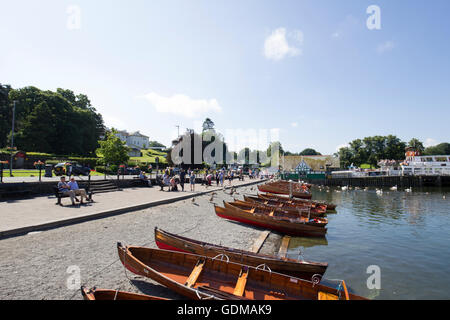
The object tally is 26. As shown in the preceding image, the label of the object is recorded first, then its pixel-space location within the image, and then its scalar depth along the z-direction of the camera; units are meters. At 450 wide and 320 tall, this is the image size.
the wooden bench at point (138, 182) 23.98
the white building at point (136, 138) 120.25
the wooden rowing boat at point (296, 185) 34.31
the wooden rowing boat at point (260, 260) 6.19
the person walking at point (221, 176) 33.27
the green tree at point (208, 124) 103.47
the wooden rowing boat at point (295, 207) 15.39
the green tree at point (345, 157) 94.62
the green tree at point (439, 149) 127.56
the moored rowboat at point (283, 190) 28.80
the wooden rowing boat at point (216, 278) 4.51
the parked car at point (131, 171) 37.22
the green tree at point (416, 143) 102.06
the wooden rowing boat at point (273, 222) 11.99
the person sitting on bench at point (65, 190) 12.96
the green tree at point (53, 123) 42.72
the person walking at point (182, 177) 23.33
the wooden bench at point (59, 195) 13.00
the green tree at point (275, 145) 130.77
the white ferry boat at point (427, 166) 49.53
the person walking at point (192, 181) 23.60
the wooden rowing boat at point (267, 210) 14.86
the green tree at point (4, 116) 47.72
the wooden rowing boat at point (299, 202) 19.31
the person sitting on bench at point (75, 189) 13.45
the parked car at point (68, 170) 24.17
